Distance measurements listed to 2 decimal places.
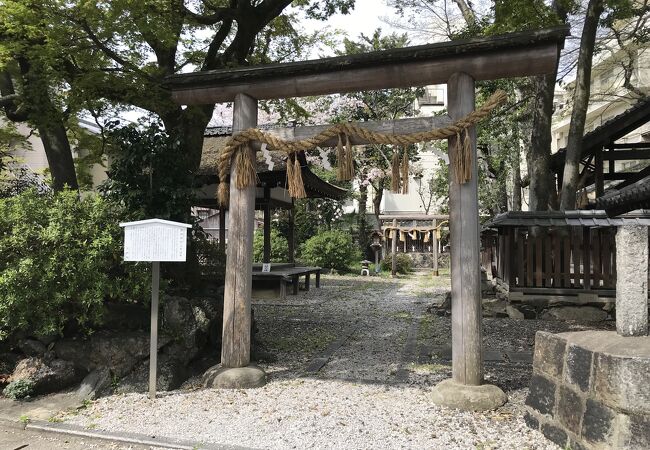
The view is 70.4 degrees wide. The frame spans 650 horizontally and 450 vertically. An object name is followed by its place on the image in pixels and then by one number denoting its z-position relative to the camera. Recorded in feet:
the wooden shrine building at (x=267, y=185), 39.65
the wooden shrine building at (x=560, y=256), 29.81
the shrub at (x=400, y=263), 71.82
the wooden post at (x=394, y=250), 65.62
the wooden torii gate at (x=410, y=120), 14.34
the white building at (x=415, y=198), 97.49
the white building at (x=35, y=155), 67.82
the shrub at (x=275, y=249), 61.77
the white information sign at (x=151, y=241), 14.98
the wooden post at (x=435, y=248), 67.77
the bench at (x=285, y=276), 41.17
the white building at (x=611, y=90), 66.39
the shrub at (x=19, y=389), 15.20
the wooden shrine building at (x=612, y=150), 39.45
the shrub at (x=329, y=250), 66.49
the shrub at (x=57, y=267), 15.37
